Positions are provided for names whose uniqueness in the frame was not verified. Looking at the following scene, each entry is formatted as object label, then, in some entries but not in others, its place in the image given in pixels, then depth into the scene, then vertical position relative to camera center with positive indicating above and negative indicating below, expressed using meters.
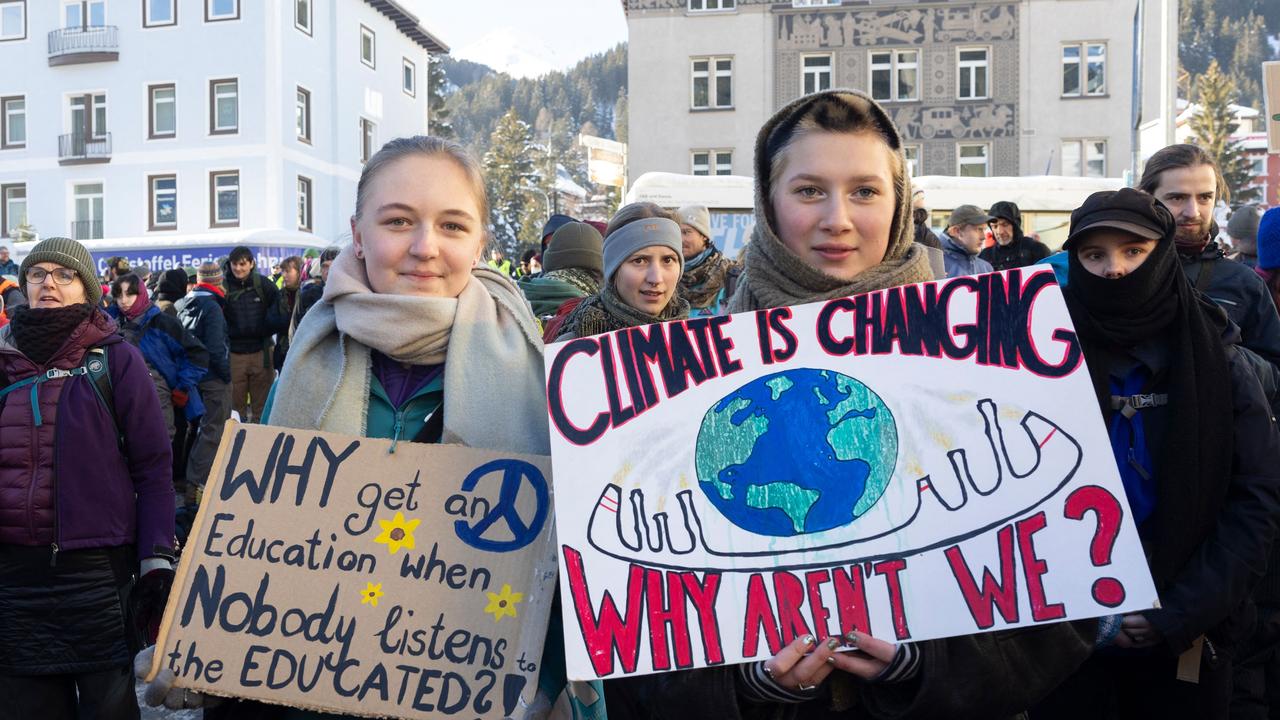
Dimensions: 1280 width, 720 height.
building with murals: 33.38 +8.09
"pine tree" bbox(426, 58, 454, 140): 57.34 +12.64
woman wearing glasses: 3.94 -0.69
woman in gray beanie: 4.71 +0.23
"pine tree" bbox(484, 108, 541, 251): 74.75 +11.22
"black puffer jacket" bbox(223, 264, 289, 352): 12.37 +0.22
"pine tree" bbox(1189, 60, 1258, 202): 78.00 +15.50
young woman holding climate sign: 1.83 +0.06
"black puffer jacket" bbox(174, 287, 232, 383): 10.16 +0.07
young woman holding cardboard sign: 2.24 -0.02
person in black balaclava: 2.83 -0.33
